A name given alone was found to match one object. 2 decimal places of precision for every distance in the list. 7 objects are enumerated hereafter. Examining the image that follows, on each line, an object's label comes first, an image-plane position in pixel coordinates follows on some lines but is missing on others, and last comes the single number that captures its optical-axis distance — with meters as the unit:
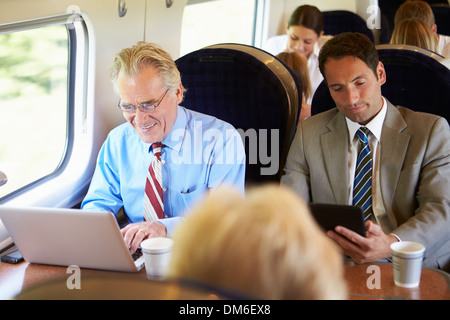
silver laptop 1.40
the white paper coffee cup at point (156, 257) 1.42
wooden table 0.67
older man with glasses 1.95
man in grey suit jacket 1.80
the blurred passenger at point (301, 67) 3.14
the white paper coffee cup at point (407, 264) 1.34
